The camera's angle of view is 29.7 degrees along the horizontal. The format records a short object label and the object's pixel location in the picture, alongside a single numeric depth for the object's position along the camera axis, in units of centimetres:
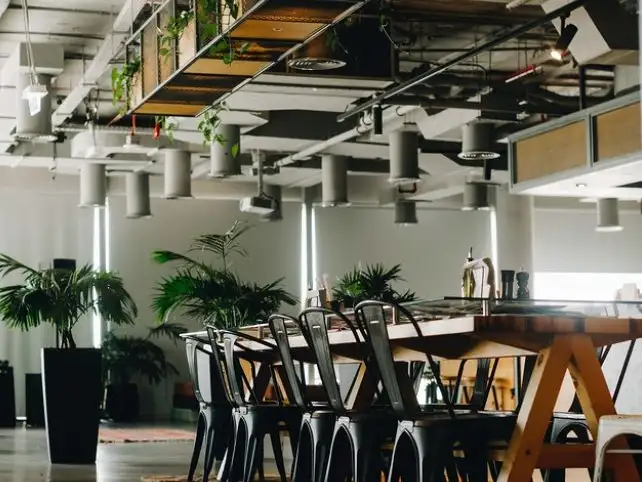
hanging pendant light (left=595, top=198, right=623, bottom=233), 1465
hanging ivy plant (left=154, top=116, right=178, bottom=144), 731
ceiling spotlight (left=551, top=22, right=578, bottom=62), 764
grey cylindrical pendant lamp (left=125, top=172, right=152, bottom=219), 1459
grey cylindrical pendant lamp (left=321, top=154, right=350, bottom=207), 1345
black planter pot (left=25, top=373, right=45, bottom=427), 1477
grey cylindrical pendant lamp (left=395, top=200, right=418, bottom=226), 1582
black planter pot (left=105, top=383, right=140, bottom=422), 1541
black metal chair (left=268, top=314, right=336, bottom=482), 456
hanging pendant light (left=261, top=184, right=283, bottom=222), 1530
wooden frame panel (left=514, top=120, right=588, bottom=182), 927
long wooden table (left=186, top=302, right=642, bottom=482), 371
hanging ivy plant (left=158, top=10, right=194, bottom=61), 578
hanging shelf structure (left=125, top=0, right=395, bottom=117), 487
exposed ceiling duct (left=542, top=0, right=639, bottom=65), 786
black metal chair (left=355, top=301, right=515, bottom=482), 374
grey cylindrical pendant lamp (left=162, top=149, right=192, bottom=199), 1300
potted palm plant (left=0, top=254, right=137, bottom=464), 798
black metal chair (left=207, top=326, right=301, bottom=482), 520
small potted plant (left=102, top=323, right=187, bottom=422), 1555
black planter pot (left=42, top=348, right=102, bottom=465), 796
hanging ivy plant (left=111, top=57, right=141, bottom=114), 690
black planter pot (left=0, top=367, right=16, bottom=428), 1484
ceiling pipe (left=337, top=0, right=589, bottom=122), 731
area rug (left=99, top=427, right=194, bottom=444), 1131
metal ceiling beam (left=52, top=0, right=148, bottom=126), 827
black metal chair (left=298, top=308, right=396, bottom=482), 412
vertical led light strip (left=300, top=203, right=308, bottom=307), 1734
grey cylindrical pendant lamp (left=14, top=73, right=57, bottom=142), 1016
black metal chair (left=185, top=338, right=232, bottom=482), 594
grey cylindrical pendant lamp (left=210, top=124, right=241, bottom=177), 1193
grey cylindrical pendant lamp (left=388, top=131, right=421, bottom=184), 1153
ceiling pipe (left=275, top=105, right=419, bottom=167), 1117
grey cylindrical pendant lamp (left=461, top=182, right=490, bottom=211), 1459
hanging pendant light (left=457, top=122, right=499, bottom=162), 1056
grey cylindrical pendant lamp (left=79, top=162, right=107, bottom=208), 1373
